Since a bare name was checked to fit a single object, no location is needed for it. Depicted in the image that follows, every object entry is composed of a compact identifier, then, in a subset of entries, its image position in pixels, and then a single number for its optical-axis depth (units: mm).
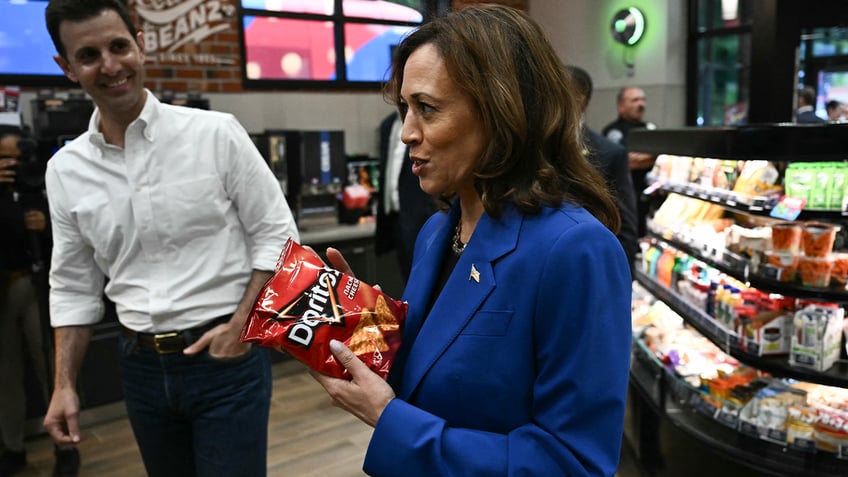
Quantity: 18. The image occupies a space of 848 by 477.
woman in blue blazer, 1028
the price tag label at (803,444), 2395
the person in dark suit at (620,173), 3211
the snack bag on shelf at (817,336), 2396
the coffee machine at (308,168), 4953
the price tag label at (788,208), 2383
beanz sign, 5012
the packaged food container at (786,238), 2424
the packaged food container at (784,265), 2424
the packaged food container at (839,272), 2379
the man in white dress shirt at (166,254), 1829
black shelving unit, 2324
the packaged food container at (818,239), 2379
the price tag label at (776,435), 2480
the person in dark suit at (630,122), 5415
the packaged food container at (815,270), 2365
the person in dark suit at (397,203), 3691
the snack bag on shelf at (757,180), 2553
